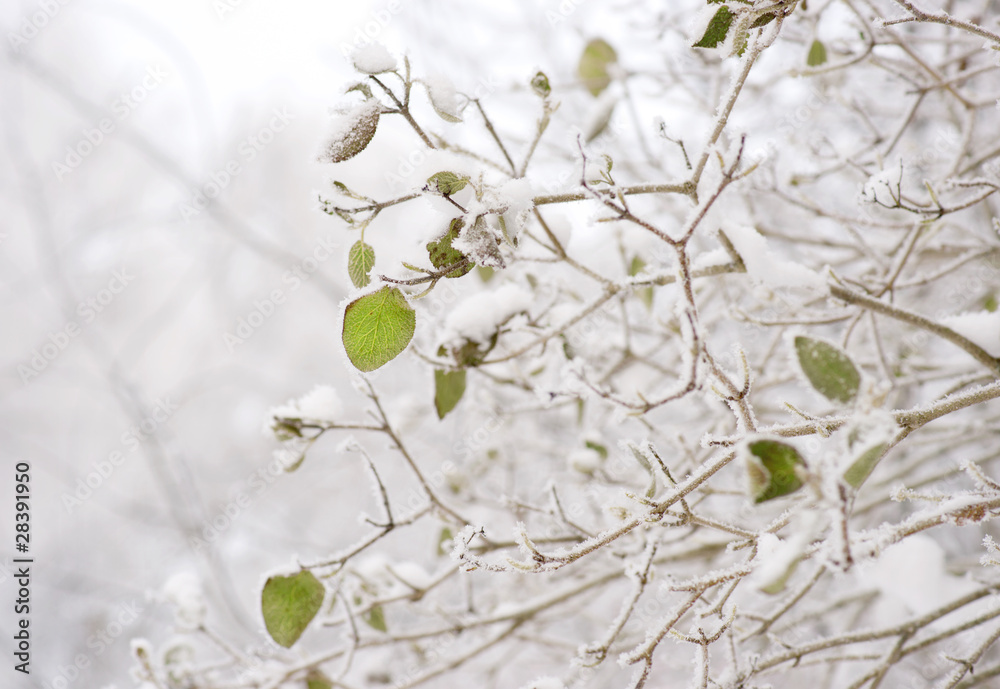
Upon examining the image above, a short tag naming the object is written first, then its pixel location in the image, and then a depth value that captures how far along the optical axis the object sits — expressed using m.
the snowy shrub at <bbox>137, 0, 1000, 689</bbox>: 1.26
